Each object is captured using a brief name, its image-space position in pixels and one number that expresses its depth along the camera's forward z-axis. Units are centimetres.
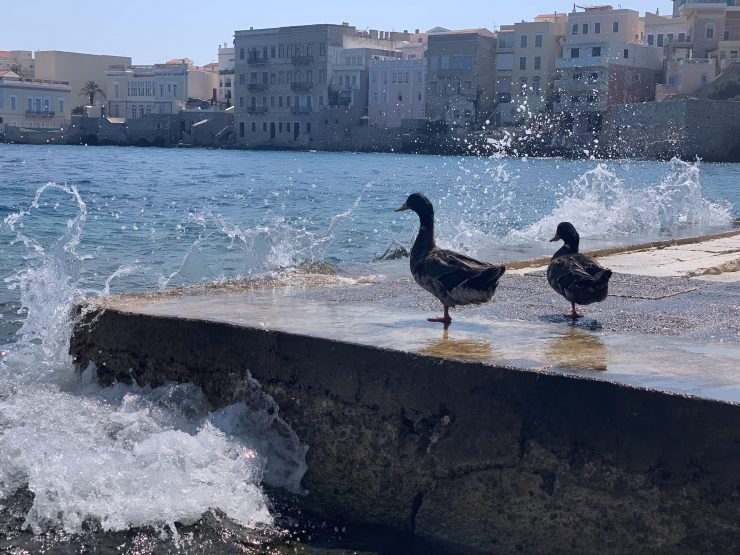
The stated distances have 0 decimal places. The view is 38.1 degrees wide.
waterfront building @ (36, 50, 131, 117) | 11294
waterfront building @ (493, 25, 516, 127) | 8306
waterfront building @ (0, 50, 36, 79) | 11919
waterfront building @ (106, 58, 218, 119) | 10625
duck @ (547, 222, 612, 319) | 572
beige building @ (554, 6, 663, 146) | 7481
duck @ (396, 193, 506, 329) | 553
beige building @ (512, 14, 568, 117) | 8075
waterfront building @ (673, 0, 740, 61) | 7869
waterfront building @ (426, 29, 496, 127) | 8300
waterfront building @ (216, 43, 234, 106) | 11206
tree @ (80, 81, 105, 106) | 11206
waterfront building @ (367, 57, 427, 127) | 8788
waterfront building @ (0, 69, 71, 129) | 10031
